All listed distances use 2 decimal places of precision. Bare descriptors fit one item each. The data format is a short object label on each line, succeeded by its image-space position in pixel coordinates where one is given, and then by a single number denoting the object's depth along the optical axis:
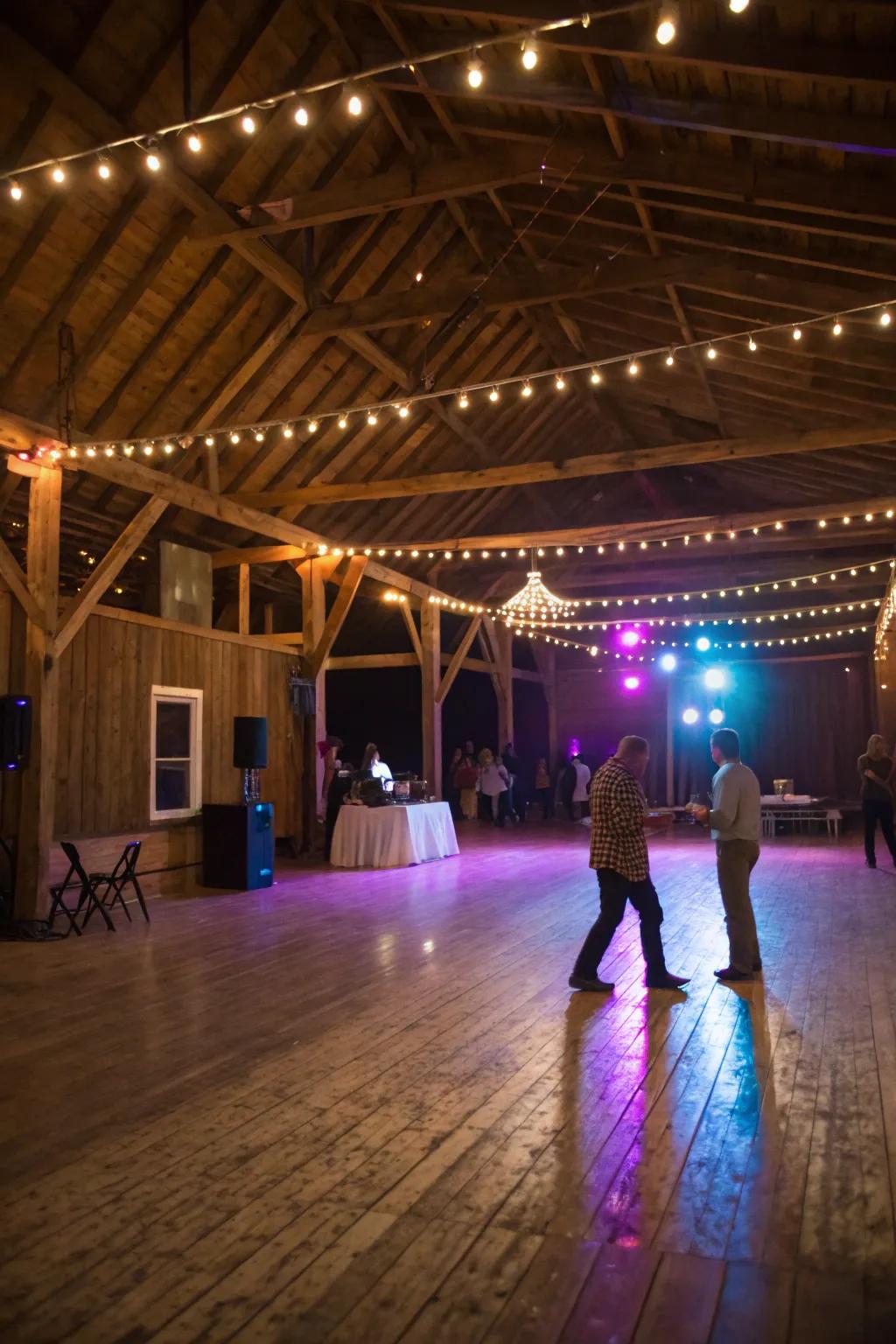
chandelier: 12.41
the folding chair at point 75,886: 7.02
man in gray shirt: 5.11
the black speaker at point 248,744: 9.76
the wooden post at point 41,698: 7.20
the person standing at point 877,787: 9.73
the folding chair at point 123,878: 7.20
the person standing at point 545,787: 17.34
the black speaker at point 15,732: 7.07
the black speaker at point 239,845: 9.31
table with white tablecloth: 10.70
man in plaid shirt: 4.96
